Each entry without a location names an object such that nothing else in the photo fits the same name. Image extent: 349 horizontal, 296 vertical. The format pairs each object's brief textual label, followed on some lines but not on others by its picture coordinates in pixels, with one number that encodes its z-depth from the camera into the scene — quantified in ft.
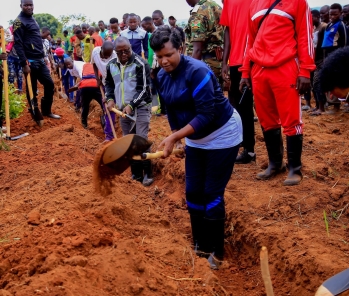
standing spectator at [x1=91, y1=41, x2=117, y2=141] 24.02
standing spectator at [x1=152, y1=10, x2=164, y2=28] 37.63
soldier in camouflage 18.53
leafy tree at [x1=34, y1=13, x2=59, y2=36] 127.93
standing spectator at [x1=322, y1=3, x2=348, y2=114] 28.58
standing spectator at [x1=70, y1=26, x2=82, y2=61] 50.93
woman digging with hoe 10.65
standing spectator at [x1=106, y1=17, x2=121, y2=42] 46.26
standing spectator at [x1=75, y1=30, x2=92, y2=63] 44.50
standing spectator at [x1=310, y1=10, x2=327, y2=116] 30.12
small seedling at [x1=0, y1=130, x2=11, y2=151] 23.59
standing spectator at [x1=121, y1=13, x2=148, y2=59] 32.09
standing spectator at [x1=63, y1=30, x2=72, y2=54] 67.89
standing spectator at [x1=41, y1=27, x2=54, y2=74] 48.48
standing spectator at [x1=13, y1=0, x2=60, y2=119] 26.43
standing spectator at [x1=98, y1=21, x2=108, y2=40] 57.73
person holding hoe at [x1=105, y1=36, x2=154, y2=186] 17.95
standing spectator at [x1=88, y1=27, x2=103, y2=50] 43.11
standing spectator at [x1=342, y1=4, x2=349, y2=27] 29.32
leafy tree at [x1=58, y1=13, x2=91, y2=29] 99.10
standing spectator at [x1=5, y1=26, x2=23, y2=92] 36.75
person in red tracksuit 14.51
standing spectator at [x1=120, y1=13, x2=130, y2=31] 54.39
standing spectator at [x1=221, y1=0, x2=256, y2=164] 17.81
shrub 28.96
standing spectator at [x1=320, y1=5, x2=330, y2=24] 35.03
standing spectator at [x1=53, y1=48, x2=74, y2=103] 43.40
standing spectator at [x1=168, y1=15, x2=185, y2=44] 46.70
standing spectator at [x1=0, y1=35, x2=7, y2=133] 24.44
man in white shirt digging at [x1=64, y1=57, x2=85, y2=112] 37.63
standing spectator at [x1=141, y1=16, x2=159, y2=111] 36.04
